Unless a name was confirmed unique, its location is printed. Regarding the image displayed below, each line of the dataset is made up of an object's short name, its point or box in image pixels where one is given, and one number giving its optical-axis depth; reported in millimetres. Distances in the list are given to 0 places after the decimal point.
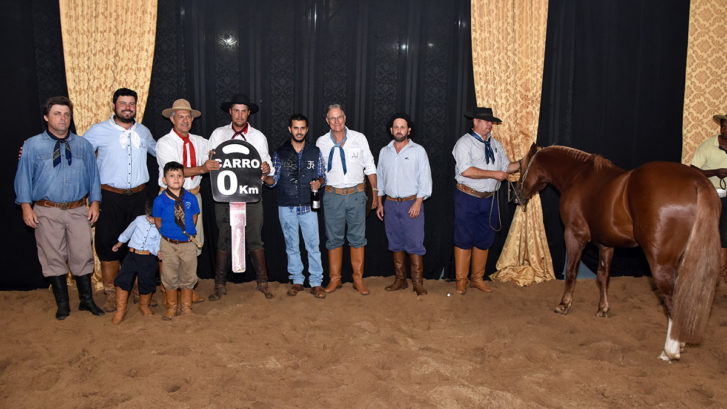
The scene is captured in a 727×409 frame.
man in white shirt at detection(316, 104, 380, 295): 4500
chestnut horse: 3072
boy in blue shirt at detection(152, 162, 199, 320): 3811
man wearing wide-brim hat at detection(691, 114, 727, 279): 4453
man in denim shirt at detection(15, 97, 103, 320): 3764
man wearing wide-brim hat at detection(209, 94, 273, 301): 4348
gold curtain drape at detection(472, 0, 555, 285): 5086
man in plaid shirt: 4402
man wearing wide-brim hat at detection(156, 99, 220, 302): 4133
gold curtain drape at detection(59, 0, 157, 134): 4578
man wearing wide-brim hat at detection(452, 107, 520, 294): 4582
